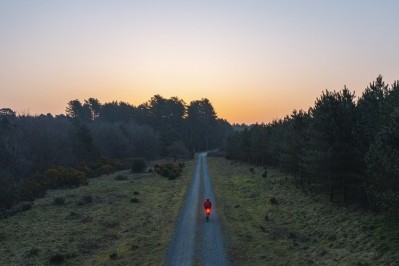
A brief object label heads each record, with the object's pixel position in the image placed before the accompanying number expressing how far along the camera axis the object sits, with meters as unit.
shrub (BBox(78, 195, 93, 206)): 36.09
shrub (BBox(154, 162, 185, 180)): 59.71
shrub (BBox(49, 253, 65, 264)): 19.89
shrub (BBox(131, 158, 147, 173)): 68.88
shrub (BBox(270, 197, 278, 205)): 33.39
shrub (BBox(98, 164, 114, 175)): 67.00
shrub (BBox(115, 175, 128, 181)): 57.14
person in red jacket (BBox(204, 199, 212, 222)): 27.86
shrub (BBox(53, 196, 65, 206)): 36.09
